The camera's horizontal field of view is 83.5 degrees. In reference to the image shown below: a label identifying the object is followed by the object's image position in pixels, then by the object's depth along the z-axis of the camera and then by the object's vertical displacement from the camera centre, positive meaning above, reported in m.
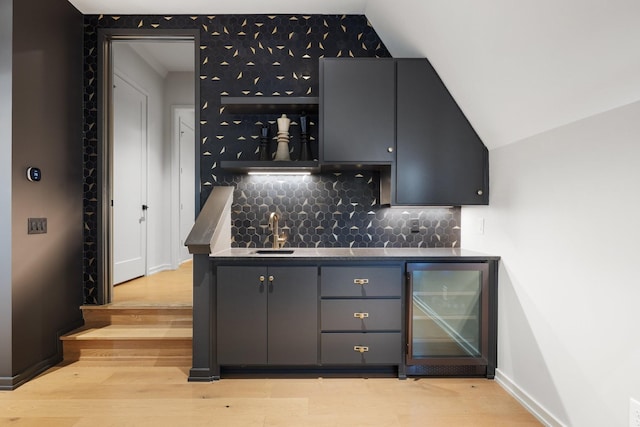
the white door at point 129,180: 4.09 +0.32
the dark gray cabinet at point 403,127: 2.65 +0.60
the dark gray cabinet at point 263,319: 2.50 -0.78
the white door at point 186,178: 5.45 +0.46
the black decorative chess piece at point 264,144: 2.91 +0.52
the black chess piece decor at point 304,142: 2.92 +0.53
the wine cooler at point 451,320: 2.52 -0.80
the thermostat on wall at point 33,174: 2.47 +0.22
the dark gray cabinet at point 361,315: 2.51 -0.75
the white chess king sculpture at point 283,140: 2.88 +0.54
